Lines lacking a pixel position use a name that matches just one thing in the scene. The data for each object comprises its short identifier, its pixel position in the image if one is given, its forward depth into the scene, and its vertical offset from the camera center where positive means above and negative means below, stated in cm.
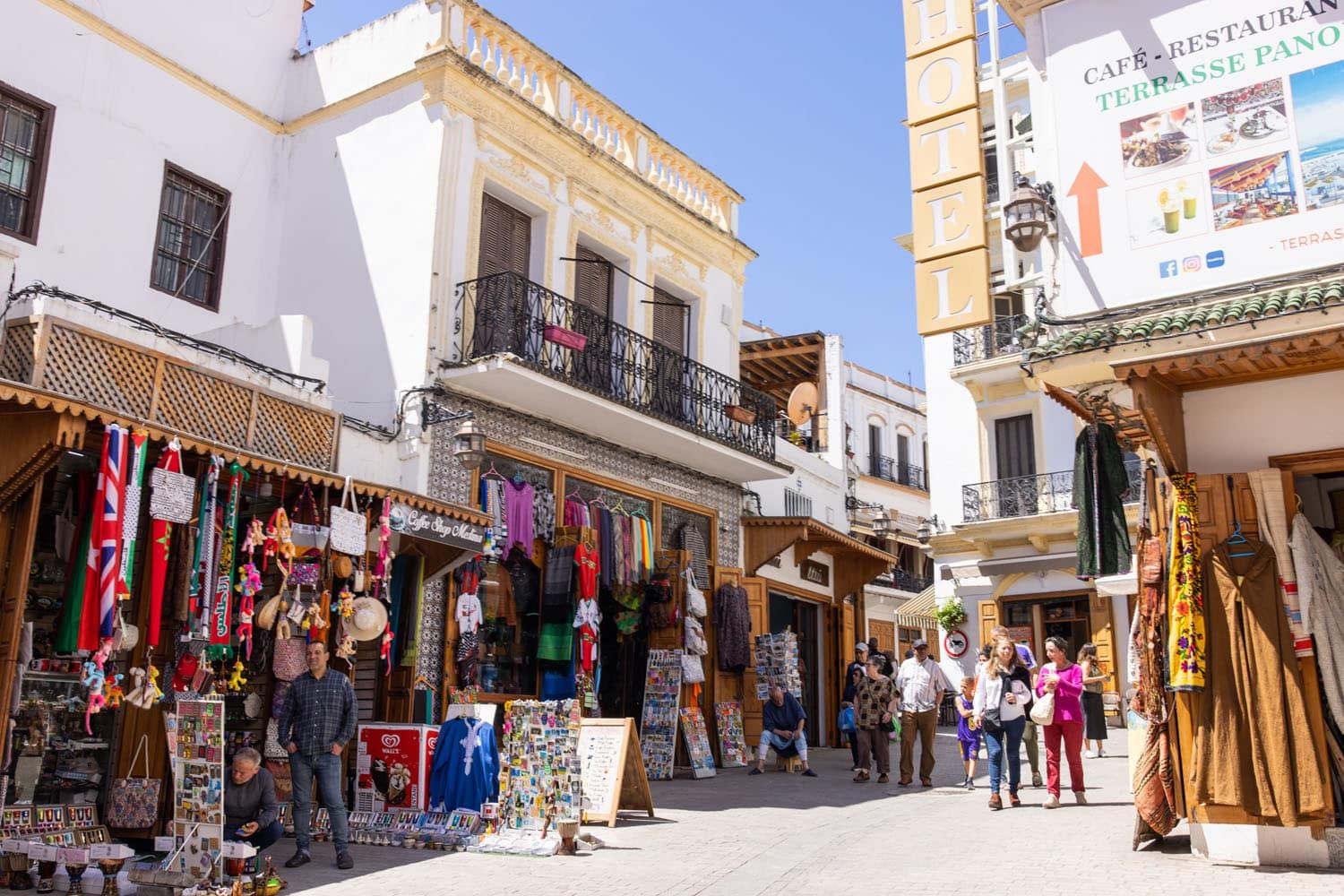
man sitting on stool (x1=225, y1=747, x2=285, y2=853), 807 -82
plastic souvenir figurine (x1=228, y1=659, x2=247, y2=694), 902 +9
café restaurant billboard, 833 +416
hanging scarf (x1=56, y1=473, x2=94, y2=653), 792 +65
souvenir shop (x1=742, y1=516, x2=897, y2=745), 1792 +175
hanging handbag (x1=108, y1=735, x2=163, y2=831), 876 -87
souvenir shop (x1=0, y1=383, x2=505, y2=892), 756 +65
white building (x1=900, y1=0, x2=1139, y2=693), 2386 +443
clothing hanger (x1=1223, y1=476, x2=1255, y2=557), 784 +107
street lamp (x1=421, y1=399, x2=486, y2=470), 1227 +269
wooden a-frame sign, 1016 -70
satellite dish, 1972 +497
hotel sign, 995 +468
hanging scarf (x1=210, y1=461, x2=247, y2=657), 891 +88
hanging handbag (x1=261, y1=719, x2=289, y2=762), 1009 -50
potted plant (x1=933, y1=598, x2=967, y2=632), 2514 +174
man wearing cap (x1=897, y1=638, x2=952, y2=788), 1339 -23
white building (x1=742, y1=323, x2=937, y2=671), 2144 +614
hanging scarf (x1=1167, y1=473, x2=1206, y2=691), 773 +68
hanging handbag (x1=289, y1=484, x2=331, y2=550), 953 +133
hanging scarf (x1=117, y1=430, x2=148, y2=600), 791 +128
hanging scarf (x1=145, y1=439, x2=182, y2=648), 827 +99
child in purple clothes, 1234 -39
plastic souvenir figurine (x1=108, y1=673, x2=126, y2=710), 786 -5
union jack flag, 773 +112
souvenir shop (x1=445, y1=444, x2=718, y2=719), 1306 +118
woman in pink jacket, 1080 -16
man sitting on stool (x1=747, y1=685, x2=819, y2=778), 1491 -41
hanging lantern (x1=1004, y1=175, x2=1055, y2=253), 906 +374
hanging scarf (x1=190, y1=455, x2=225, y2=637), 874 +102
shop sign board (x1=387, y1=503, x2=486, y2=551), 1038 +152
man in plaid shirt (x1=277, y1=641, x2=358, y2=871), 827 -32
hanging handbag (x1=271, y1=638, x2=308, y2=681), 952 +24
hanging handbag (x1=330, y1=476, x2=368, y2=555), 965 +136
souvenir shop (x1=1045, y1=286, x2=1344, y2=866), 747 +70
